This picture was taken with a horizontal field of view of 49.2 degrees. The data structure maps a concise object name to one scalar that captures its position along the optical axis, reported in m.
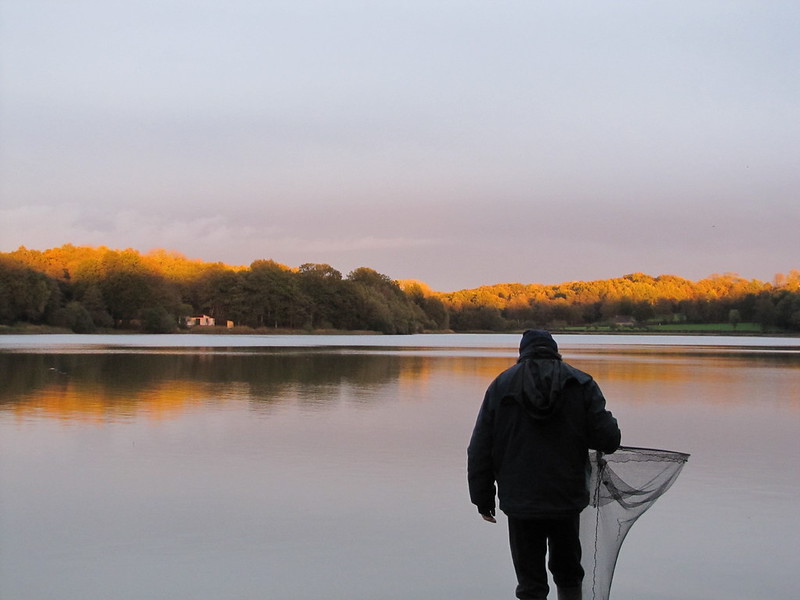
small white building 93.68
